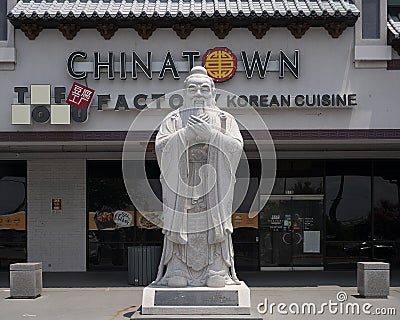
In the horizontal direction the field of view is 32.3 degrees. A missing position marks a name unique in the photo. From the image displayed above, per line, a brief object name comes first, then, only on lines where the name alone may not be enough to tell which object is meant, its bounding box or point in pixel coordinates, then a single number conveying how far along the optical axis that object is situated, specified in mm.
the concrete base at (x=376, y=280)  14680
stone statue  10422
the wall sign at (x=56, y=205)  20391
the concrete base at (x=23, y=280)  14883
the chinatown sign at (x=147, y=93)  15758
